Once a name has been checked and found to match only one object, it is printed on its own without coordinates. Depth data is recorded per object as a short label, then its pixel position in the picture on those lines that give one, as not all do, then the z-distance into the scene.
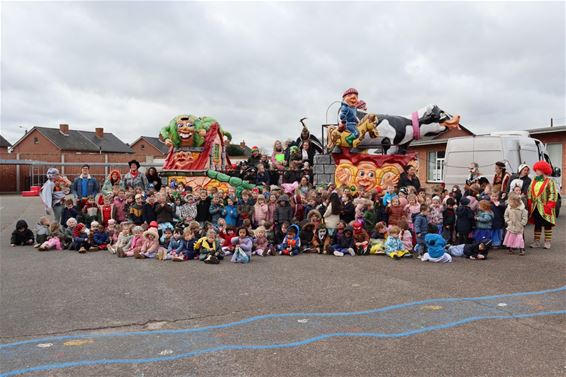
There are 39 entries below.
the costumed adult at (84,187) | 10.83
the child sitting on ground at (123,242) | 8.39
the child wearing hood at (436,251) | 7.74
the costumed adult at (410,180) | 11.12
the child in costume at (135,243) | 8.39
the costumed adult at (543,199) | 8.55
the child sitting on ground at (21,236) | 9.76
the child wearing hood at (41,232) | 9.44
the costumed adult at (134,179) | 11.39
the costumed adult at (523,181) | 8.93
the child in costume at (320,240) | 8.68
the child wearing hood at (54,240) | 9.07
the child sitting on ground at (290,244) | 8.55
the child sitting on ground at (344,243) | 8.42
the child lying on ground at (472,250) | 7.93
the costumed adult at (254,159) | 16.36
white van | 12.61
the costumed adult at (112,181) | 11.70
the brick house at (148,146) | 59.00
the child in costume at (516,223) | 8.21
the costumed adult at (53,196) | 10.18
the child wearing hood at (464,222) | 8.56
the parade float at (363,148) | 13.59
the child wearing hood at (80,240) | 9.02
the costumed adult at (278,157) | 16.35
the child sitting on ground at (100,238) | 9.13
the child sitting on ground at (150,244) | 8.30
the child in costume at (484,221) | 8.48
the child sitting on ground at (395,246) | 8.14
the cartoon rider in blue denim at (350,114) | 13.55
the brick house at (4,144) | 47.94
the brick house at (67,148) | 33.18
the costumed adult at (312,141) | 16.31
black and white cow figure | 14.10
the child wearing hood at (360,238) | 8.48
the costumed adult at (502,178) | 9.70
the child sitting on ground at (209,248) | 7.77
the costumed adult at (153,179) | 12.60
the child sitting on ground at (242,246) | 7.83
